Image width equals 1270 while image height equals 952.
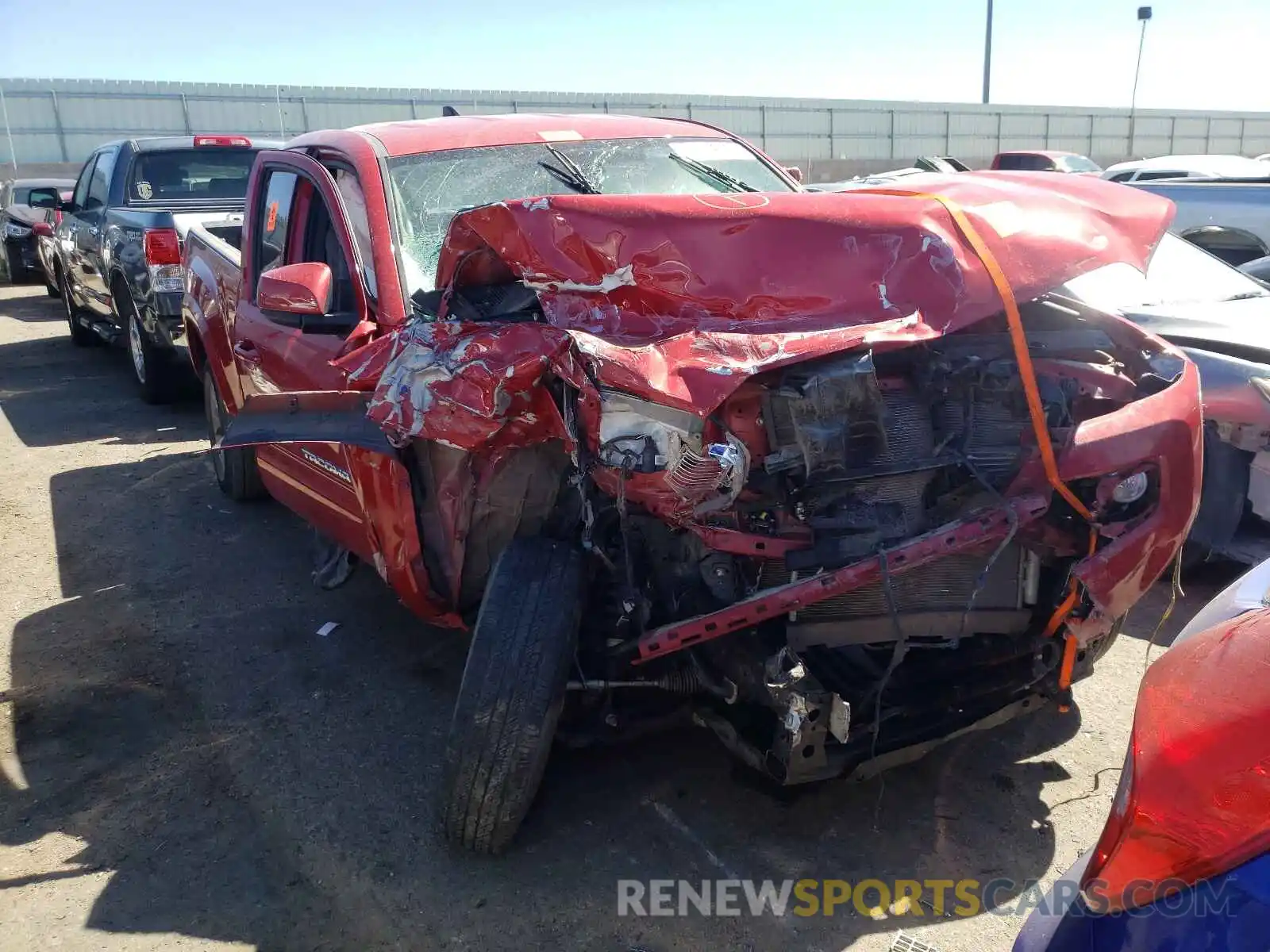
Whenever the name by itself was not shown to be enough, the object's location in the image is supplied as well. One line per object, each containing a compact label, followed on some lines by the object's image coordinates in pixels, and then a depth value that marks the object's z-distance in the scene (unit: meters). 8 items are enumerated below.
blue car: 1.32
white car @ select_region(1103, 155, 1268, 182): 13.61
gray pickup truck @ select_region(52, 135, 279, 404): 7.54
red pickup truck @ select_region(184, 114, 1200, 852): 2.66
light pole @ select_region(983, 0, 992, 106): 28.11
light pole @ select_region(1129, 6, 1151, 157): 33.31
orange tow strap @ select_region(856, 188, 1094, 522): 2.64
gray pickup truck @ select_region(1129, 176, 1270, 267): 8.65
